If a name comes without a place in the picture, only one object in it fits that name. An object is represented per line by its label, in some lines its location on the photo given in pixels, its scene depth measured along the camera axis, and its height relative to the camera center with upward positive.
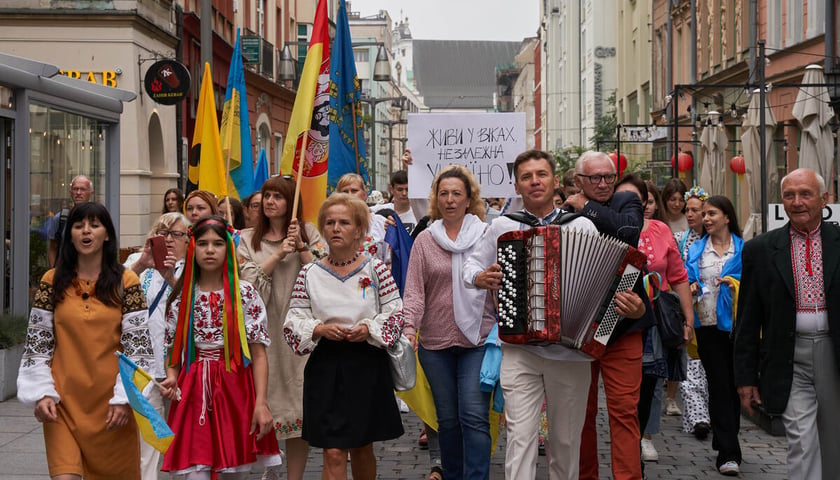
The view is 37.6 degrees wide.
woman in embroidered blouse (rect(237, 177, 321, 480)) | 7.36 -0.22
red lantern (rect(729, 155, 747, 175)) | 25.36 +1.51
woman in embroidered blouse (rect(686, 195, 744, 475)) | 8.64 -0.52
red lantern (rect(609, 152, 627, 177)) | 24.31 +1.57
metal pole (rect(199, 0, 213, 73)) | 15.46 +2.69
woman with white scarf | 7.12 -0.51
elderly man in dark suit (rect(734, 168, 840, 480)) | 6.20 -0.49
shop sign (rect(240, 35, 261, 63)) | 34.56 +5.36
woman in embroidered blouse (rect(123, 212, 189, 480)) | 6.99 -0.26
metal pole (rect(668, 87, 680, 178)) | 21.50 +1.98
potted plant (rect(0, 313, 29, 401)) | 11.07 -0.99
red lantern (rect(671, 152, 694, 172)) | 30.13 +1.87
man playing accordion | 6.49 -0.75
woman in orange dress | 5.68 -0.51
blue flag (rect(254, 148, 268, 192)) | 13.00 +0.72
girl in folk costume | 6.07 -0.64
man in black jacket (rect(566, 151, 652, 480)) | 6.92 -0.67
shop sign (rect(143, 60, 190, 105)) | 21.36 +2.73
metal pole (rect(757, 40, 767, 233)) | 14.75 +1.19
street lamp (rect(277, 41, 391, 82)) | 27.83 +4.14
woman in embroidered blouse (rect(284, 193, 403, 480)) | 6.43 -0.52
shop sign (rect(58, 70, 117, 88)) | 23.67 +3.13
